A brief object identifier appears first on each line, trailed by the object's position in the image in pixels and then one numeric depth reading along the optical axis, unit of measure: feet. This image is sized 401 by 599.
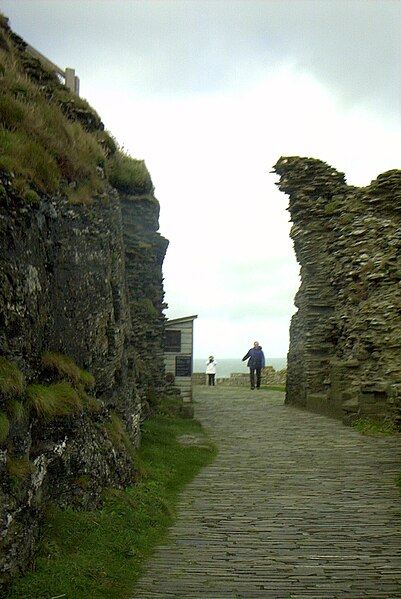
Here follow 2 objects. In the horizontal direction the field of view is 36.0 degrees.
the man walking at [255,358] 99.50
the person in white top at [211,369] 129.90
